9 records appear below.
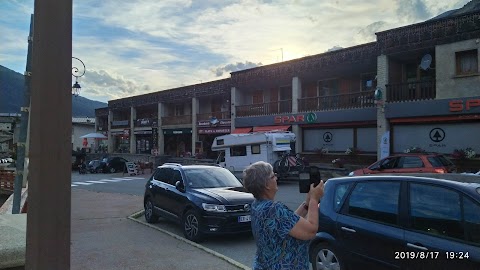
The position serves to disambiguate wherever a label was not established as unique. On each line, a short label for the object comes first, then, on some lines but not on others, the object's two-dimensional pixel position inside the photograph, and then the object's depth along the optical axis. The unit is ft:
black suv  27.09
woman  8.91
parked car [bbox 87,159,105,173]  119.85
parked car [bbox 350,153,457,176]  45.70
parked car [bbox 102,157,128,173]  119.24
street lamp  55.07
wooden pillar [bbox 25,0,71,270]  6.28
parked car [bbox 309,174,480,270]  12.09
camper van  68.08
